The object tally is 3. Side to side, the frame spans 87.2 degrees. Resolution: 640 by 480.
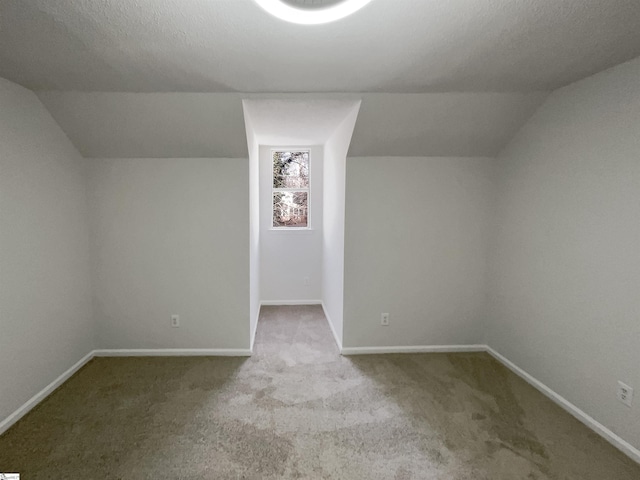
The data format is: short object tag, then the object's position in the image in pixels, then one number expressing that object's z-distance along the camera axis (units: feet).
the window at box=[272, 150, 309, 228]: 15.72
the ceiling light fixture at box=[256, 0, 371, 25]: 4.39
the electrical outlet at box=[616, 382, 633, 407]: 6.38
